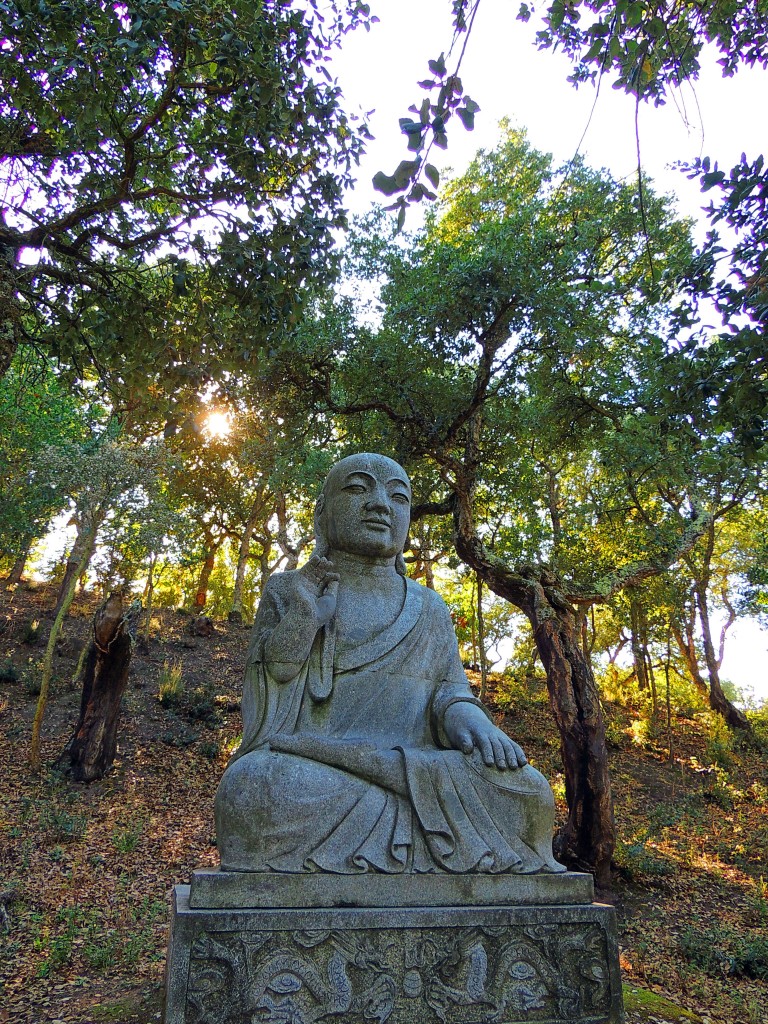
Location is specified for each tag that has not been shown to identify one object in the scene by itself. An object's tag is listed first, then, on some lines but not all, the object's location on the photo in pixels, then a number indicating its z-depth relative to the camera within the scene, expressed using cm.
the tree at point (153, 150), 581
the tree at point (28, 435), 1408
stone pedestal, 289
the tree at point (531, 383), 930
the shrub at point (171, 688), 1346
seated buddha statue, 328
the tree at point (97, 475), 1105
